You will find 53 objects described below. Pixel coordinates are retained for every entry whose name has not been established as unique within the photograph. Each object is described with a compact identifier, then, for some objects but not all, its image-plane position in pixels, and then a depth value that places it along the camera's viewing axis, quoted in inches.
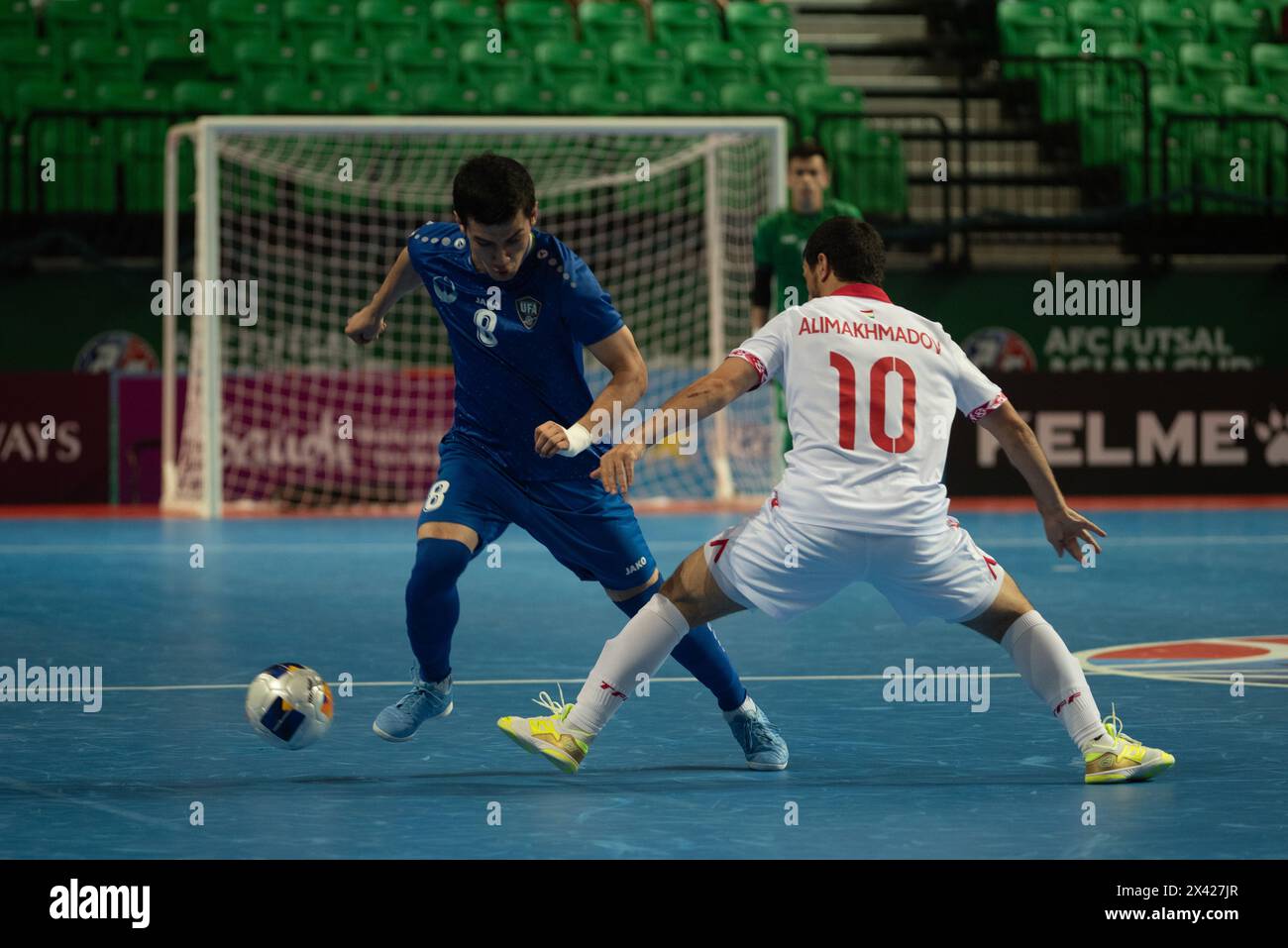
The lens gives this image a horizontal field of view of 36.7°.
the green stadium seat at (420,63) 756.6
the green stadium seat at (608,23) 800.3
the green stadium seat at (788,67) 789.9
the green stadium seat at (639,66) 771.4
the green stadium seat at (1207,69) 824.3
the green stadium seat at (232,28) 753.0
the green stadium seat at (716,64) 787.4
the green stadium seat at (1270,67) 820.0
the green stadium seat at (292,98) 722.8
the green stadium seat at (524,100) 738.8
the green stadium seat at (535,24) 788.0
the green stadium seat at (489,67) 760.3
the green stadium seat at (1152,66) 797.9
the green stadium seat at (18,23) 755.4
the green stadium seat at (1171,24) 852.6
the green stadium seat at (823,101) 760.3
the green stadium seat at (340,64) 748.6
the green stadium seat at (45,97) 721.0
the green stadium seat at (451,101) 734.5
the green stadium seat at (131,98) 726.5
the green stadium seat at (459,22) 782.5
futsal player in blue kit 232.4
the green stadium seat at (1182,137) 773.9
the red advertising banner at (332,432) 661.3
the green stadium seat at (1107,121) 786.2
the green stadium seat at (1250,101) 798.5
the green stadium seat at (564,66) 766.5
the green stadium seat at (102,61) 742.7
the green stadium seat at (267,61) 739.4
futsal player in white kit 209.9
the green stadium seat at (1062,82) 795.4
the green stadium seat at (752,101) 754.8
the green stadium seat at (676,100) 748.6
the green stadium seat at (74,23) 754.8
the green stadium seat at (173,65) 753.0
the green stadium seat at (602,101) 743.7
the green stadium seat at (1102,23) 836.6
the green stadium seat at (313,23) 767.1
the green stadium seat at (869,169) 744.3
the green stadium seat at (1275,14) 877.2
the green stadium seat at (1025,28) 828.6
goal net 651.5
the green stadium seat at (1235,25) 863.7
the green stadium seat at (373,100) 729.0
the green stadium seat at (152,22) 756.0
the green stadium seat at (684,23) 812.0
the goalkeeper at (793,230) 481.7
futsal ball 224.7
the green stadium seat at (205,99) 719.7
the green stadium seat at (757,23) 811.4
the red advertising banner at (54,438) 663.1
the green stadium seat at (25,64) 740.6
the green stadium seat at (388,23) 780.0
